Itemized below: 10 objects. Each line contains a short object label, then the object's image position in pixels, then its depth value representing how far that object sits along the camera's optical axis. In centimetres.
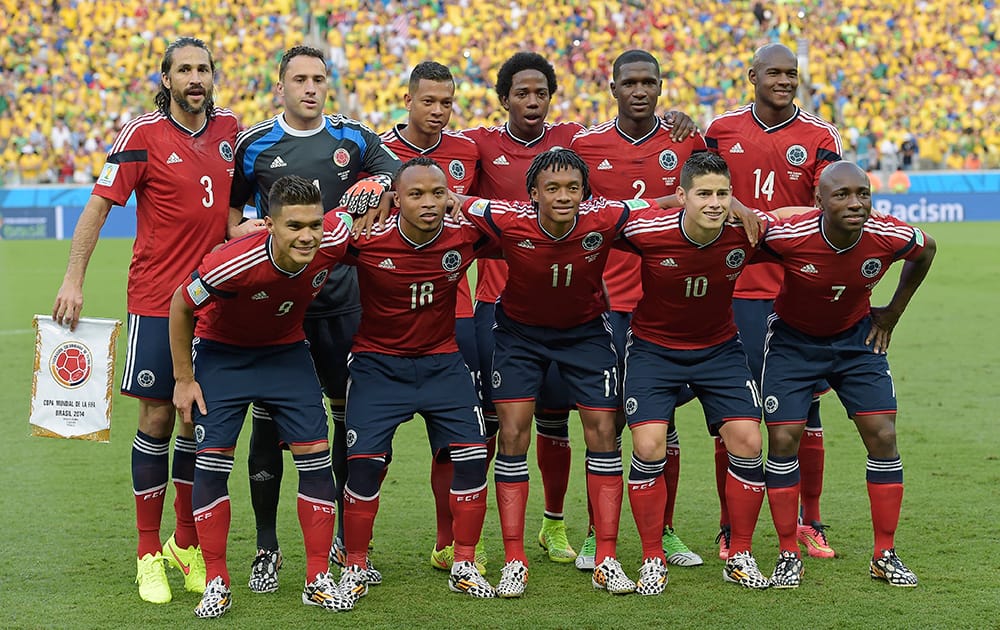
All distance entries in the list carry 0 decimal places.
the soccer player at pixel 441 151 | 1226
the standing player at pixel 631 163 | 1257
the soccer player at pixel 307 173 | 1161
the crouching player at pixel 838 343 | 1112
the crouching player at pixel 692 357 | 1107
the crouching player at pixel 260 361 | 1036
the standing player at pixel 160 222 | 1143
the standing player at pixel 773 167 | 1252
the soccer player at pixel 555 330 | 1114
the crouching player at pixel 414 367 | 1107
